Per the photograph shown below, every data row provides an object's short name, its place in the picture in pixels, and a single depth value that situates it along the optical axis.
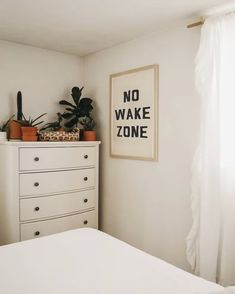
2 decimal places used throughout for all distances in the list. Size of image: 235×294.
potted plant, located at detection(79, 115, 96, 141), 3.17
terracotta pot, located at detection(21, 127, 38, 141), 2.76
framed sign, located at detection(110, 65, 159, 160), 2.74
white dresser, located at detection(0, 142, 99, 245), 2.62
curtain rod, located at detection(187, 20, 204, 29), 2.27
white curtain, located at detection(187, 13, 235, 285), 2.12
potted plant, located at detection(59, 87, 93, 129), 3.22
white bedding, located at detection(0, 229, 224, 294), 1.29
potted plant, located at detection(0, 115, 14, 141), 2.77
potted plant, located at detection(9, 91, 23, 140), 2.82
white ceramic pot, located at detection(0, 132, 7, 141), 2.76
